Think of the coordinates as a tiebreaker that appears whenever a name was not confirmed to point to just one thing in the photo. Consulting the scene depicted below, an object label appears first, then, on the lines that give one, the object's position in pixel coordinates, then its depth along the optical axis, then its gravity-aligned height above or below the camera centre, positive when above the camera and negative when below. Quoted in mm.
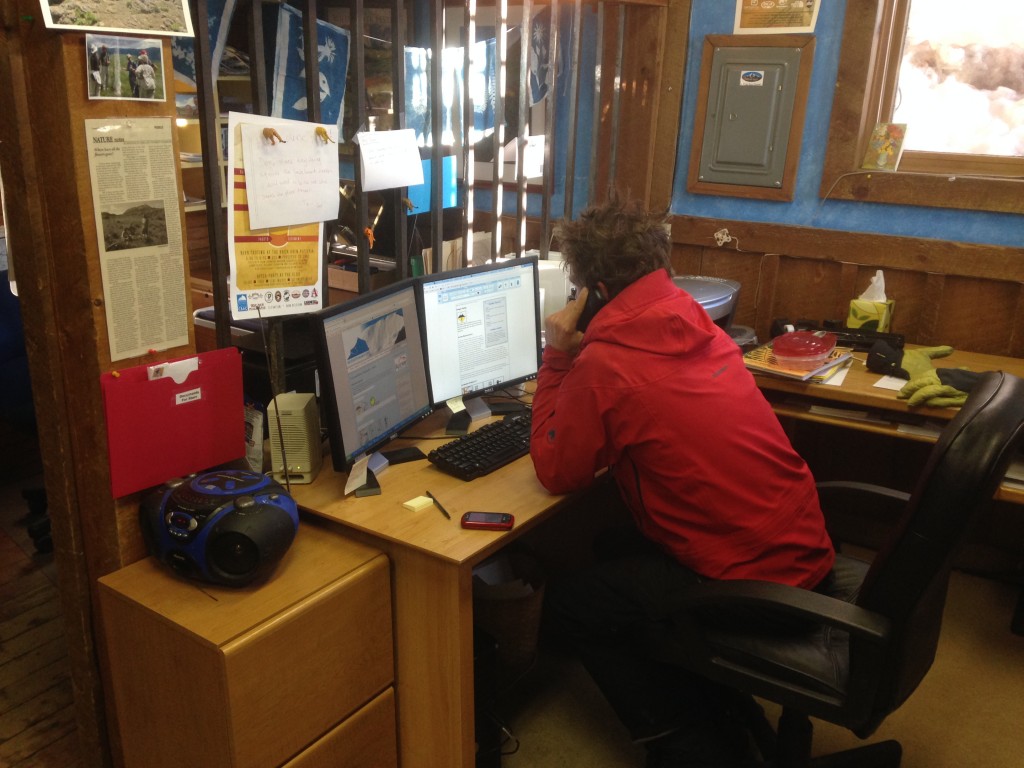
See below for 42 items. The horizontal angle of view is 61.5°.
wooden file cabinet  1398 -889
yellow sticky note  1710 -716
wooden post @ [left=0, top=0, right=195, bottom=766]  1392 -282
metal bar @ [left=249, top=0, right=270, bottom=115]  1696 +120
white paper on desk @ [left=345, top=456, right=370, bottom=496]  1746 -684
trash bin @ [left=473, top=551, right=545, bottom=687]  2123 -1124
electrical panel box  2707 +84
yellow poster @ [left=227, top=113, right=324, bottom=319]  1667 -268
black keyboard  1871 -689
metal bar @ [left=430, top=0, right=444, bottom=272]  2135 -8
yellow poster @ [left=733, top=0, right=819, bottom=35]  2631 +379
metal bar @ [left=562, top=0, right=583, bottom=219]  2807 +79
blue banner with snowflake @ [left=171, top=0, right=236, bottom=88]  1751 +198
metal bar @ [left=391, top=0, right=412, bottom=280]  2021 +71
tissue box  2662 -504
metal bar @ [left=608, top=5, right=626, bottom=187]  2879 +135
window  2561 +85
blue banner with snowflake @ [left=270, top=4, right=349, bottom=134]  1891 +129
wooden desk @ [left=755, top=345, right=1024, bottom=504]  2250 -690
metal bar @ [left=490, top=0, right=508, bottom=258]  2420 +59
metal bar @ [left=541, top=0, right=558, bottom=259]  2758 -64
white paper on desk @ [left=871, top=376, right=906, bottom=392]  2314 -619
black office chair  1333 -778
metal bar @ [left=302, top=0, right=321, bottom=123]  1815 +133
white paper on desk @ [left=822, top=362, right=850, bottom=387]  2350 -623
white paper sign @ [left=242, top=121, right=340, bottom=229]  1676 -92
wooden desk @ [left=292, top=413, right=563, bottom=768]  1593 -798
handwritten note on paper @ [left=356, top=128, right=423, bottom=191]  1964 -67
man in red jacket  1658 -614
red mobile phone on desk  1634 -711
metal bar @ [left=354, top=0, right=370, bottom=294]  1934 +53
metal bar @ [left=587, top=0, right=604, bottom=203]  2830 +109
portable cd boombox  1477 -679
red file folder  1556 -539
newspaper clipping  1458 -187
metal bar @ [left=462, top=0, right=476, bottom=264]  2303 +26
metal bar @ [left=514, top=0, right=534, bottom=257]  2523 +11
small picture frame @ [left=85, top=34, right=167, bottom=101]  1401 +87
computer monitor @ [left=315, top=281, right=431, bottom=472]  1685 -486
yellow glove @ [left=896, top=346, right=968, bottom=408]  2178 -599
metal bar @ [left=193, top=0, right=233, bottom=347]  1581 -107
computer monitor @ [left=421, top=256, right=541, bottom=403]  2039 -465
